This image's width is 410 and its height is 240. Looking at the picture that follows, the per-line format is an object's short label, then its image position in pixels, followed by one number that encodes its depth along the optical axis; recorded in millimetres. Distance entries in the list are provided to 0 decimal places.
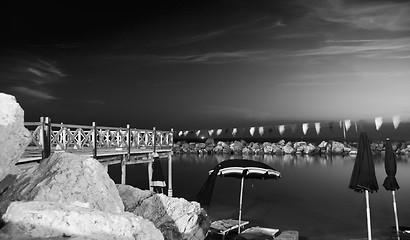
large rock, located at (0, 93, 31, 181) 6262
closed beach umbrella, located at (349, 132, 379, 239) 10625
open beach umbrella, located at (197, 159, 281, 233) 12969
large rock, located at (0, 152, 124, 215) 6590
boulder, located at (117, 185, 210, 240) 12039
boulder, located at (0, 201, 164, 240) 5012
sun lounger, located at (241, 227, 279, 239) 12838
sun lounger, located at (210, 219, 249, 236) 13682
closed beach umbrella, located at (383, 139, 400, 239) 12812
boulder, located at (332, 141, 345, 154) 100694
